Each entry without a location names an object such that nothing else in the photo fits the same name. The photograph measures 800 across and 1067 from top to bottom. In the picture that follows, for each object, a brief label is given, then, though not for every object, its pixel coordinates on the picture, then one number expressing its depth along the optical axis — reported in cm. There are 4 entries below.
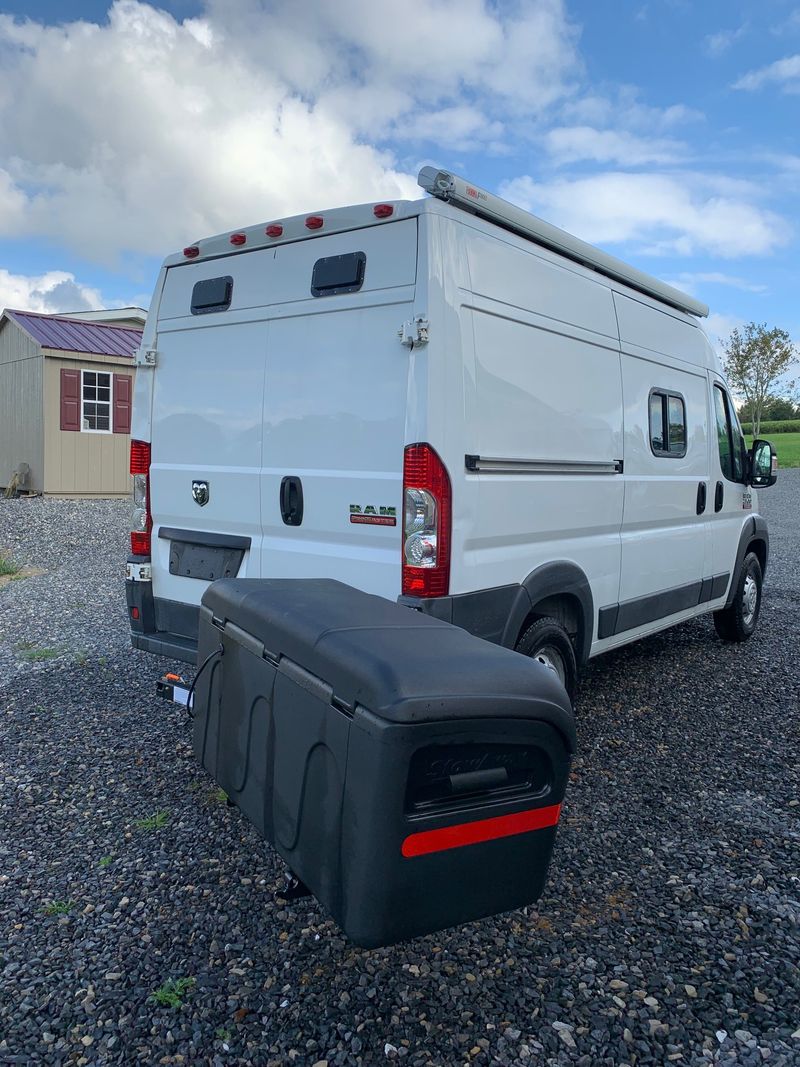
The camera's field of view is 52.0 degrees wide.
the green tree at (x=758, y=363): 4397
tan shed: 1591
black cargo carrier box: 215
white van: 358
